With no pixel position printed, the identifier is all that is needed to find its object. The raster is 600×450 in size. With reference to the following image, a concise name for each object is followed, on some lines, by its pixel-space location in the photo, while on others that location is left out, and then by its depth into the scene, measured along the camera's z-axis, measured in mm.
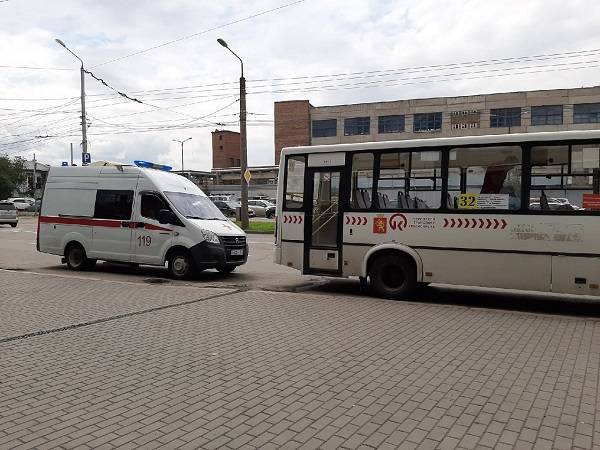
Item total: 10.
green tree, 58344
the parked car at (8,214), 33812
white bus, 8336
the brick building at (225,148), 110938
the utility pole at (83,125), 32844
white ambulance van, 12031
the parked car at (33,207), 60094
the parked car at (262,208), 46375
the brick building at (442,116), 65312
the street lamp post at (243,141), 26812
